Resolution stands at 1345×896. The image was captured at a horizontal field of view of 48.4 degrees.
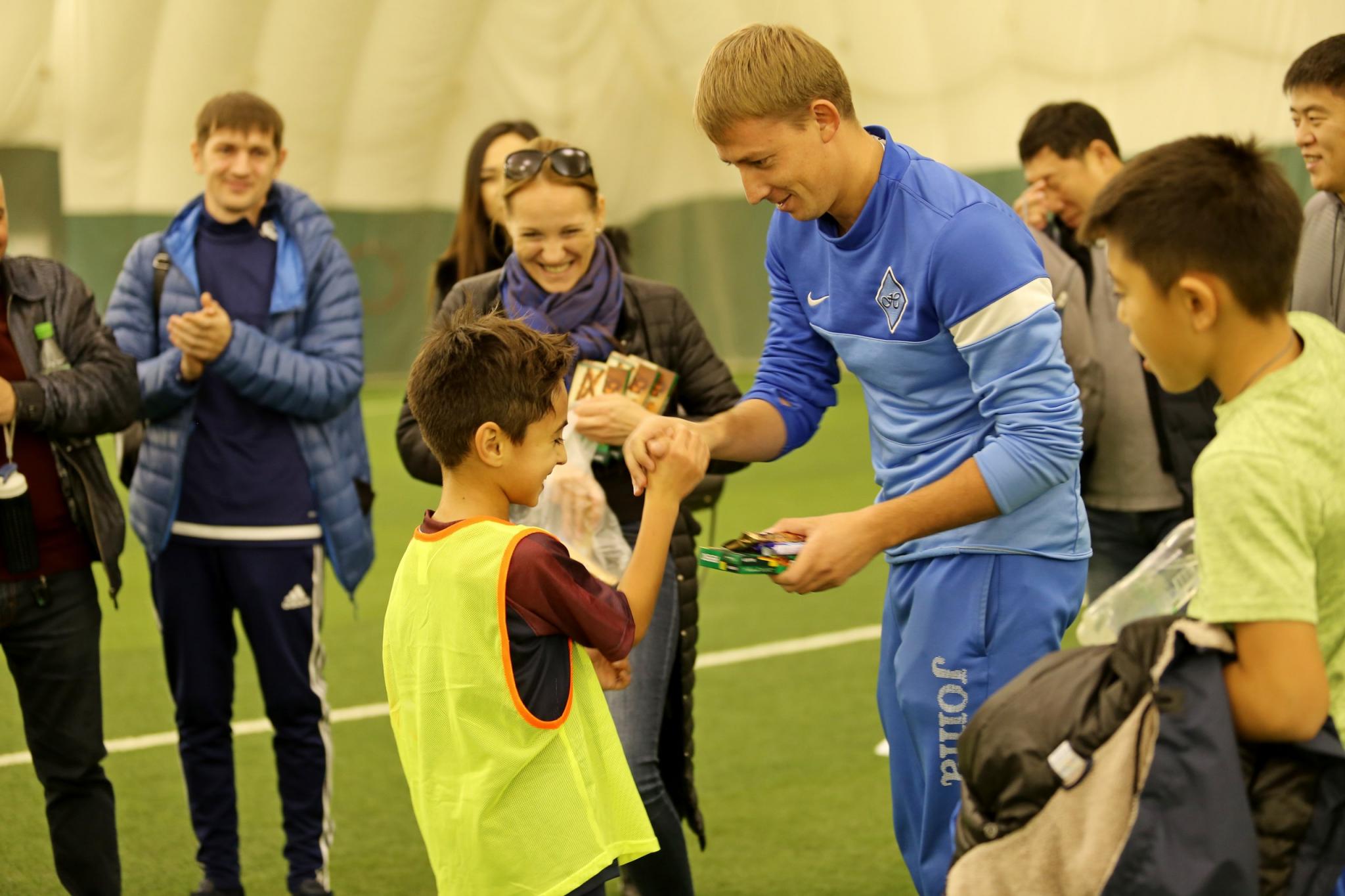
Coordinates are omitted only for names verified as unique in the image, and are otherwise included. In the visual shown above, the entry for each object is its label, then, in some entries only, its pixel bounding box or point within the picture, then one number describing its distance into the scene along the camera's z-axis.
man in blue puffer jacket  4.52
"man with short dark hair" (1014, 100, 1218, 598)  5.05
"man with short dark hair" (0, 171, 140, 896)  3.98
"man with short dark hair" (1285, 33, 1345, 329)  3.70
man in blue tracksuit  2.81
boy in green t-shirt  1.95
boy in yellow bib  2.76
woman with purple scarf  3.97
